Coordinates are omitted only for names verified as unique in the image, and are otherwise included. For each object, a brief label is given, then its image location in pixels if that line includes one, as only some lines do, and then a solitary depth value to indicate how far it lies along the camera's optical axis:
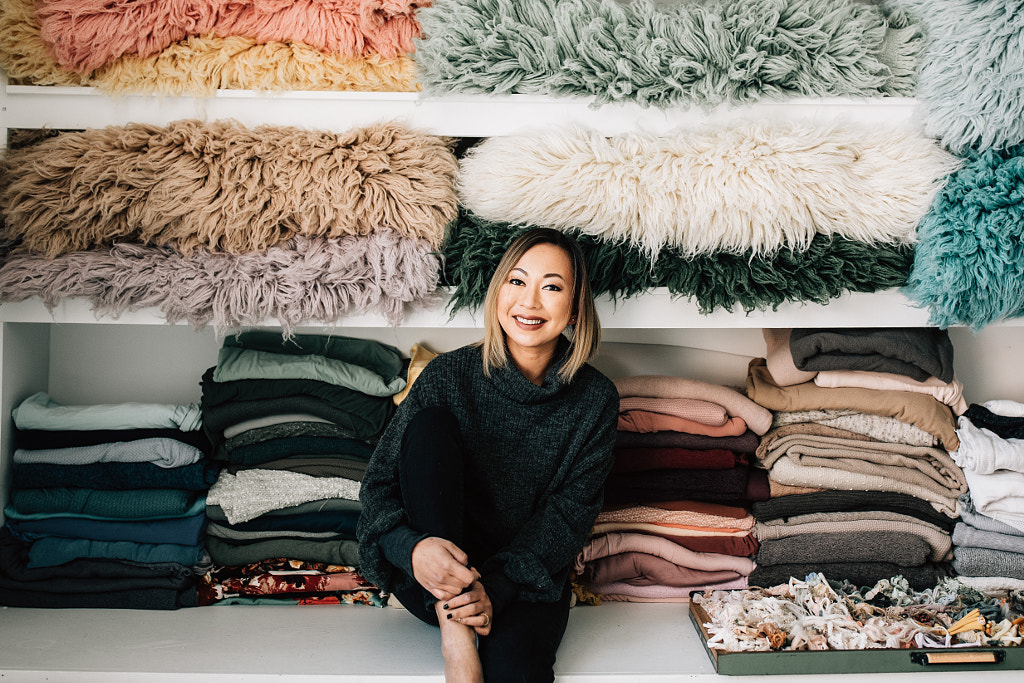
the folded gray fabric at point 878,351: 1.37
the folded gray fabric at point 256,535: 1.42
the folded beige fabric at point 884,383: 1.42
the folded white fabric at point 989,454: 1.38
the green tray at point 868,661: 1.19
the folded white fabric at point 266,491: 1.40
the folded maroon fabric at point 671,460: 1.43
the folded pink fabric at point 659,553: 1.42
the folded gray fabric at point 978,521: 1.39
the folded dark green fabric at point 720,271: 1.25
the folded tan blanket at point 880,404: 1.41
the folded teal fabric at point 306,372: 1.45
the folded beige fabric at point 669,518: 1.43
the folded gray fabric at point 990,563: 1.38
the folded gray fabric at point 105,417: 1.42
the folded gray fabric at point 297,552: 1.41
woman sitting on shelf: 1.11
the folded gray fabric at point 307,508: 1.42
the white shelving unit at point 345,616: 1.19
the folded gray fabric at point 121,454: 1.40
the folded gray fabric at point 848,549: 1.40
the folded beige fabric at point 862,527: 1.41
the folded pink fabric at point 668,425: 1.44
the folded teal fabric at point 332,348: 1.54
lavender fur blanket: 1.25
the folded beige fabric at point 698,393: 1.45
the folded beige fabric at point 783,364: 1.44
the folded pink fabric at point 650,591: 1.44
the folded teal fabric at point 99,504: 1.38
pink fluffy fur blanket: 1.25
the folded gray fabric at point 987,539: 1.38
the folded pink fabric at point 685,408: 1.44
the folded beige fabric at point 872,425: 1.43
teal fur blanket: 1.19
